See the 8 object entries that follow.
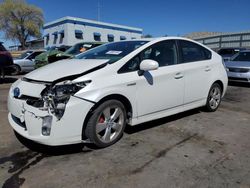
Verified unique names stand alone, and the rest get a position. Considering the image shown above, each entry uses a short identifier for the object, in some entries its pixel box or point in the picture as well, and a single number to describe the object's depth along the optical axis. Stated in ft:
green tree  117.31
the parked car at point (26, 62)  33.39
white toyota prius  7.91
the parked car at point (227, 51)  37.21
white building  87.55
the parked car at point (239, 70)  23.08
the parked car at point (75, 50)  27.39
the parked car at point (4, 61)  23.42
